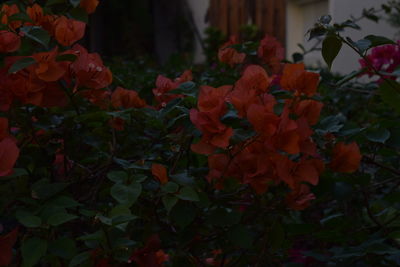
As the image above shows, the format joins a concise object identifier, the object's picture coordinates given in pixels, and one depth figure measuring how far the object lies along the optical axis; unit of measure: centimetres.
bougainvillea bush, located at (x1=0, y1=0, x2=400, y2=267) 153
